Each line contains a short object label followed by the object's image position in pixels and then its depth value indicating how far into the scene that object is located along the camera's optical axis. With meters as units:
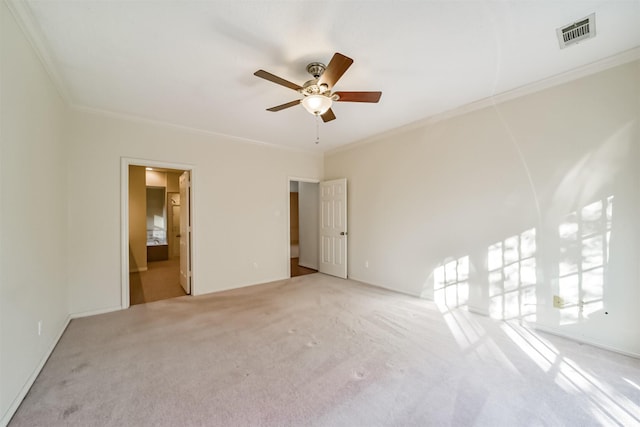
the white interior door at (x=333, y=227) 5.16
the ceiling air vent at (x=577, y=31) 1.91
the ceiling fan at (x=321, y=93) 2.11
